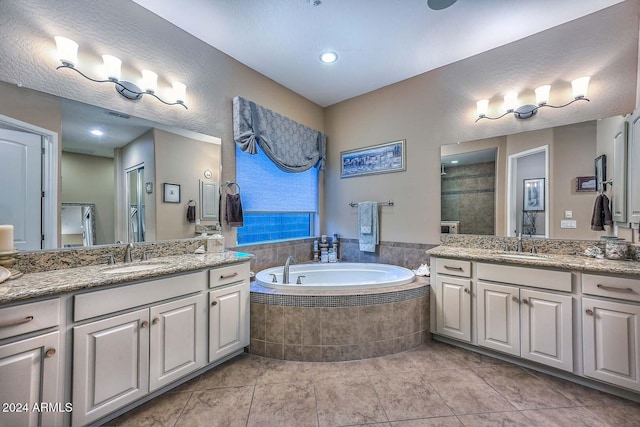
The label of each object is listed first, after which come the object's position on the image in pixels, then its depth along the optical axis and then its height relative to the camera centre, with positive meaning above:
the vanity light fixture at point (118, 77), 1.64 +1.05
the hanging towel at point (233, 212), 2.55 +0.04
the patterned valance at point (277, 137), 2.67 +0.94
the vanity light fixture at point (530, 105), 2.12 +1.04
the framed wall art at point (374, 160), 3.14 +0.73
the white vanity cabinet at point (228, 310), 1.90 -0.74
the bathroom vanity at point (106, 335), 1.15 -0.66
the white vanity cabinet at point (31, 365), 1.10 -0.68
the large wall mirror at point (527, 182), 2.13 +0.32
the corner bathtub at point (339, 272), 2.88 -0.68
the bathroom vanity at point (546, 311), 1.63 -0.72
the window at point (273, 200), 2.87 +0.20
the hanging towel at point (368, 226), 3.24 -0.14
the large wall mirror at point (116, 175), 1.66 +0.32
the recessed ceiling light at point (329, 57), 2.60 +1.65
